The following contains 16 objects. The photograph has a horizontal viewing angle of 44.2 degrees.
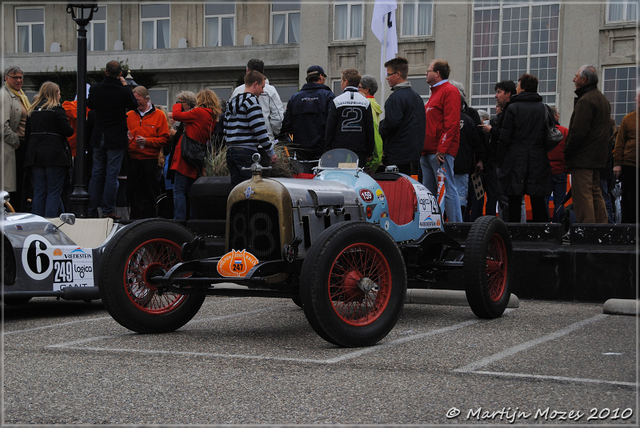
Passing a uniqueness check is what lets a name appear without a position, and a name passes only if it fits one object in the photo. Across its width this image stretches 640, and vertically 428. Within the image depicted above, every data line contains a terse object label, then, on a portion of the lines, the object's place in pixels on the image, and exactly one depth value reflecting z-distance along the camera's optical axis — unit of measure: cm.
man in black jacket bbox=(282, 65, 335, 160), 923
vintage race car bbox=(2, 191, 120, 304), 679
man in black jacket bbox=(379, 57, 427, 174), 901
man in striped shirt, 742
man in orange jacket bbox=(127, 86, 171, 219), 1113
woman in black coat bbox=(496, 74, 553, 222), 924
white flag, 1229
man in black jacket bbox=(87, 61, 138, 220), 1015
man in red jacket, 923
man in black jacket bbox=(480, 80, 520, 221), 1004
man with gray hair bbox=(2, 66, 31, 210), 991
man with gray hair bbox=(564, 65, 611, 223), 892
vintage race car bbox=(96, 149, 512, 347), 522
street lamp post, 973
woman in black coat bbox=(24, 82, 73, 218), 986
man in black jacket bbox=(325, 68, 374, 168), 849
